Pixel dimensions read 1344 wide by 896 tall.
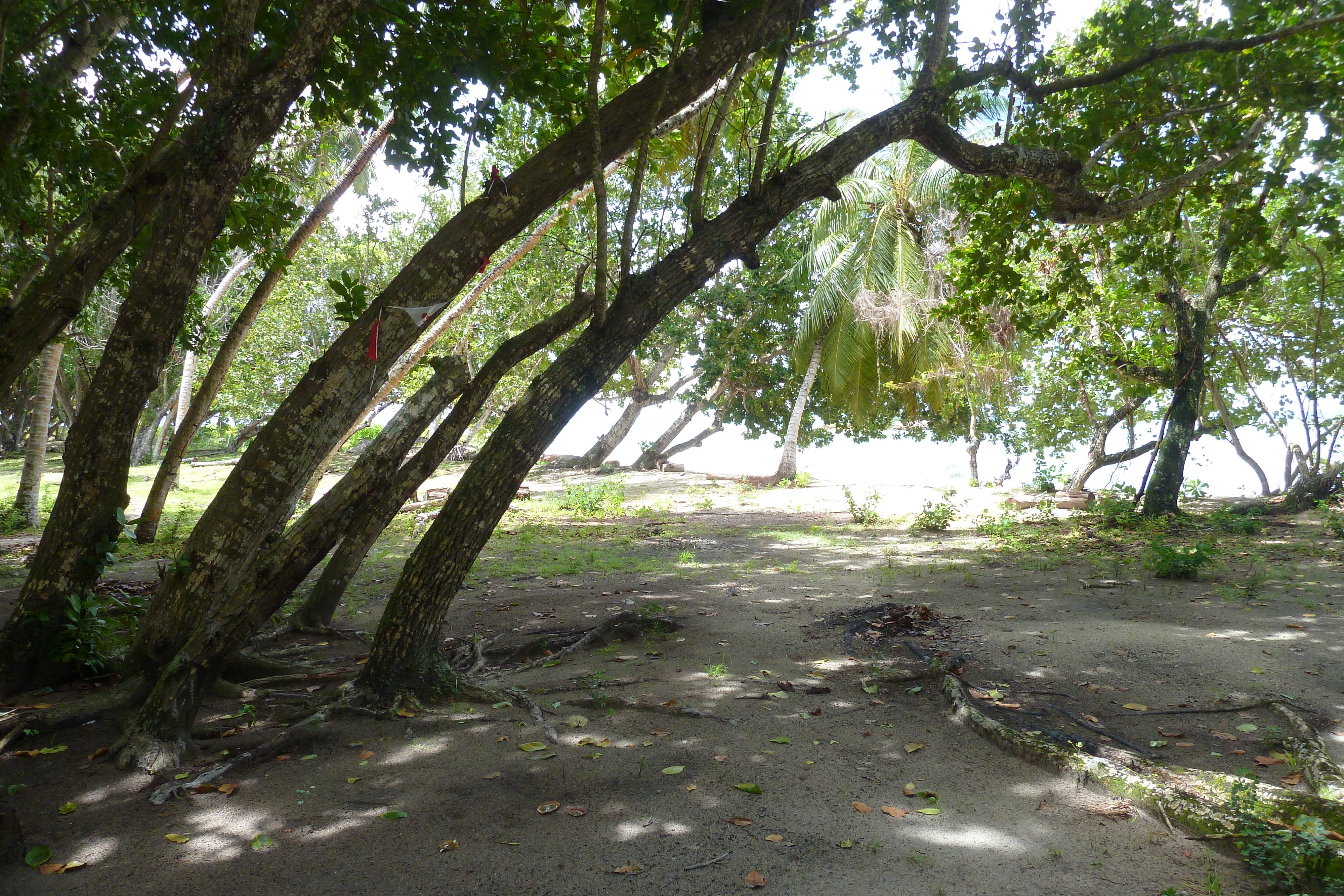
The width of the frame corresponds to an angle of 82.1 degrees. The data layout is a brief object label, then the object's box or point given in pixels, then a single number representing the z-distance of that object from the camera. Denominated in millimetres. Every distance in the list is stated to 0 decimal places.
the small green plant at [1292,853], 2430
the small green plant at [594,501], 15820
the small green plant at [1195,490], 14805
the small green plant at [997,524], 11539
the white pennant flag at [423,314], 4168
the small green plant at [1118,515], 11328
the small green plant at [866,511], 13633
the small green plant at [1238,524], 10547
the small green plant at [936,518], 12492
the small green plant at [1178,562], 7844
